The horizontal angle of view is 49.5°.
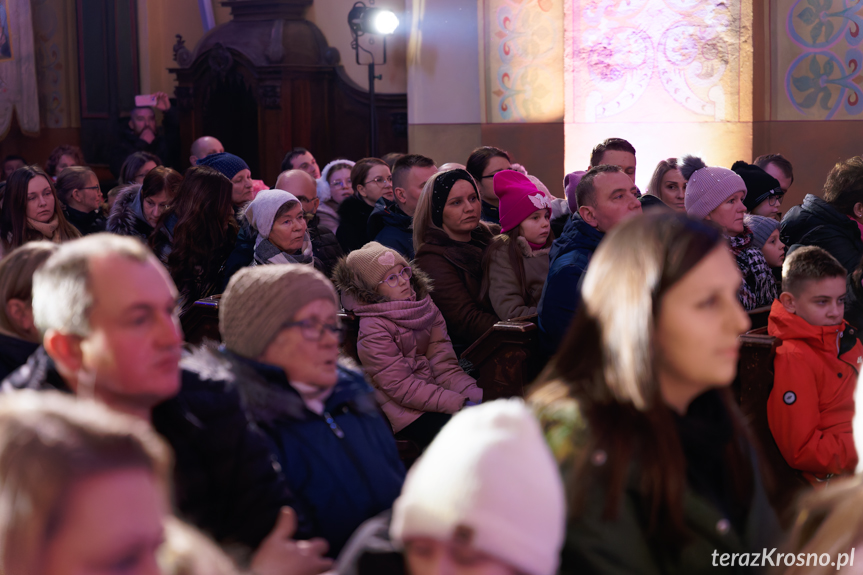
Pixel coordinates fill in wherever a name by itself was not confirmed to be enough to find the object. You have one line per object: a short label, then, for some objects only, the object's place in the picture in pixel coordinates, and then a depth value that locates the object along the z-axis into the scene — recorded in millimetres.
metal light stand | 9562
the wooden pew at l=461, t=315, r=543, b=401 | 3836
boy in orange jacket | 3211
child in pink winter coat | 3809
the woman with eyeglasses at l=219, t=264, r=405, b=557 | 2174
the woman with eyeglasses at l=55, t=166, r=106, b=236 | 6141
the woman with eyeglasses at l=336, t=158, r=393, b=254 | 6223
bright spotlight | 9180
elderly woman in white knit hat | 4535
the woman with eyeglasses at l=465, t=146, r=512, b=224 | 5410
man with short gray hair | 1833
